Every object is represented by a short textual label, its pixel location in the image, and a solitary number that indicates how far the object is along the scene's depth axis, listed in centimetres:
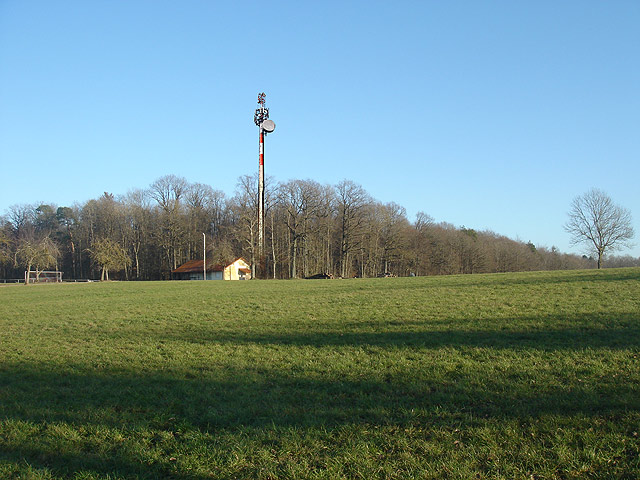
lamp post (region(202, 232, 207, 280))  6871
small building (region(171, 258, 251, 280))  7214
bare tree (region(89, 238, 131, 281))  7294
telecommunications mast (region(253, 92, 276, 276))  6288
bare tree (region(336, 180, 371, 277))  7925
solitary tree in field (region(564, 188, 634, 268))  6156
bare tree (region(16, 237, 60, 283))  6819
